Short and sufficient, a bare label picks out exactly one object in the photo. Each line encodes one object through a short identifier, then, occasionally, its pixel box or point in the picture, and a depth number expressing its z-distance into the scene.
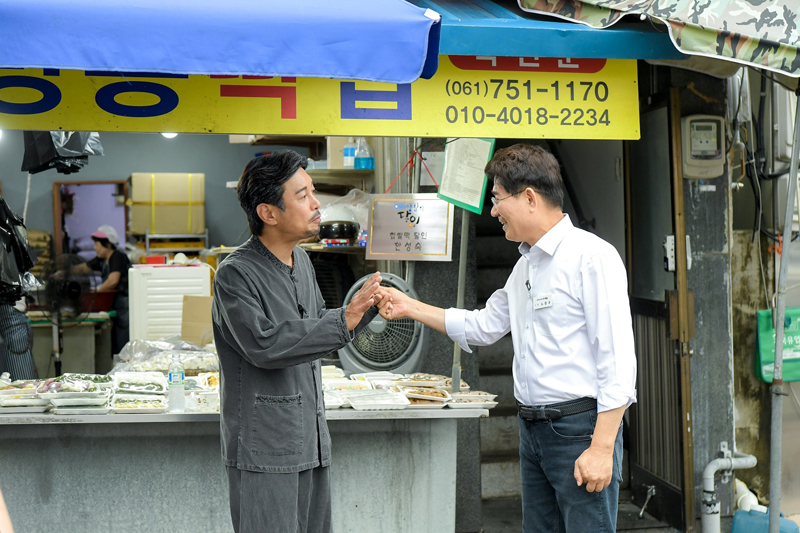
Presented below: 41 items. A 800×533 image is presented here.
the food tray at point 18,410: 3.67
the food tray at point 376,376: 4.54
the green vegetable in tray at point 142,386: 3.95
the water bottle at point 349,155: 7.05
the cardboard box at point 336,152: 7.09
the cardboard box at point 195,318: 6.23
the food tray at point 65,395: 3.68
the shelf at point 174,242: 12.12
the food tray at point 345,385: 4.23
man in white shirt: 2.62
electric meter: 4.71
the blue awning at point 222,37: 2.54
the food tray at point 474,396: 3.99
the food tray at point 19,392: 3.83
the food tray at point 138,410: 3.69
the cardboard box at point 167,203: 12.14
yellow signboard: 3.33
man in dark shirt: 2.61
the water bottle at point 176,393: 3.76
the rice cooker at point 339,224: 5.39
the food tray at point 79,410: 3.67
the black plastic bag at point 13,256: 5.73
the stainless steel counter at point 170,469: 3.75
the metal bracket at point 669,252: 4.77
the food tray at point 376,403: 3.81
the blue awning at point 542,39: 3.47
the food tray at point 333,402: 3.79
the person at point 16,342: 7.18
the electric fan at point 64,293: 7.96
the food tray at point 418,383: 4.30
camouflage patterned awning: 3.36
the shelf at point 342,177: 7.01
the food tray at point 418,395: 3.92
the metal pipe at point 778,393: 3.88
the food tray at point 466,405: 3.89
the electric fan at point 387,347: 4.82
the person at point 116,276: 10.48
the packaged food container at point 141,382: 3.93
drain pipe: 4.67
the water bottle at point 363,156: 6.92
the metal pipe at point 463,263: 4.55
